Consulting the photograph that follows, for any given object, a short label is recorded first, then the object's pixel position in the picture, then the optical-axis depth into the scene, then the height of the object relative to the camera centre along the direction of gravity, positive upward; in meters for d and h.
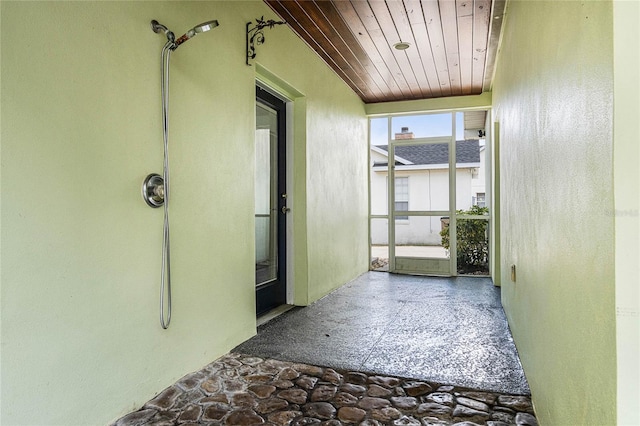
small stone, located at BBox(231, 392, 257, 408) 2.00 -1.00
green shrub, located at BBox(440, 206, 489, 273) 6.03 -0.60
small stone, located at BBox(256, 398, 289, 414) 1.95 -1.01
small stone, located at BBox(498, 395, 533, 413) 1.93 -1.01
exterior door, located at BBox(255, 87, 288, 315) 3.61 +0.05
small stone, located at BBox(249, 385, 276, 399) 2.10 -1.00
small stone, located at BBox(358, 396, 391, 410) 1.98 -1.01
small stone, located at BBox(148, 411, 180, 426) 1.83 -1.00
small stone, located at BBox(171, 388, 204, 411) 1.99 -1.00
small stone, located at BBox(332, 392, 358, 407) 2.01 -1.01
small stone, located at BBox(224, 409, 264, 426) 1.84 -1.01
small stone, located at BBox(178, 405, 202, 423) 1.86 -1.00
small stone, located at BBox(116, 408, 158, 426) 1.83 -0.99
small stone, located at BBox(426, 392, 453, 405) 2.00 -1.01
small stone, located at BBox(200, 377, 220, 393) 2.15 -0.99
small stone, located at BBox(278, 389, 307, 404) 2.05 -1.01
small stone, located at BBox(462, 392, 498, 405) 2.00 -1.00
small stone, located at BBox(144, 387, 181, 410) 1.99 -0.99
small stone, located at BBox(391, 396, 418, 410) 1.96 -1.01
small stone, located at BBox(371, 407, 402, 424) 1.86 -1.01
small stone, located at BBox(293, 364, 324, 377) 2.35 -1.00
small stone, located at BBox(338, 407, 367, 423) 1.87 -1.01
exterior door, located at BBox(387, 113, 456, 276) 5.99 +0.16
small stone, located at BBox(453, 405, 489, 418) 1.88 -1.00
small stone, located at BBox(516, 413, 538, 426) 1.79 -1.01
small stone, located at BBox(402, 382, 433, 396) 2.10 -1.00
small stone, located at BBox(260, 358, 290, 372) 2.44 -1.00
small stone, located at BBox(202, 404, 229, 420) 1.89 -1.00
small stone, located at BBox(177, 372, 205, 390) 2.19 -0.99
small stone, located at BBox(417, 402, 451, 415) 1.91 -1.01
